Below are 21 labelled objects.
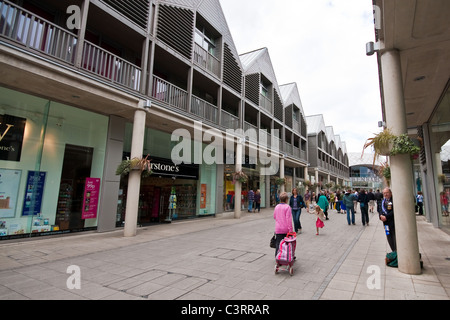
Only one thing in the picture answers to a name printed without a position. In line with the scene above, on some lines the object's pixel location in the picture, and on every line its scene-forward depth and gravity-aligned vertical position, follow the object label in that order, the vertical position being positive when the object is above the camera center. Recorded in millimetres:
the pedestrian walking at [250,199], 18698 -503
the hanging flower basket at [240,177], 14727 +967
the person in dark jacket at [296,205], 8945 -430
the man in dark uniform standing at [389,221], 5429 -556
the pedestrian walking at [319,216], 9042 -826
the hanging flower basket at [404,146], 4848 +1048
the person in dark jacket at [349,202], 11441 -352
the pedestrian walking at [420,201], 16344 -250
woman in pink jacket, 4898 -587
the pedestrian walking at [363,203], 10925 -335
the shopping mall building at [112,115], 7316 +3154
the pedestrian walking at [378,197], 12231 -35
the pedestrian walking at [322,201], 11148 -302
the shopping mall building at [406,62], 4520 +3432
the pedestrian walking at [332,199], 20402 -346
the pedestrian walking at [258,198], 18656 -403
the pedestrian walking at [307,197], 19578 -224
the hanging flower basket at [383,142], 5070 +1188
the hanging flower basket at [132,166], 8891 +899
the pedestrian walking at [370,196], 11139 +6
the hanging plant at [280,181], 20719 +1094
